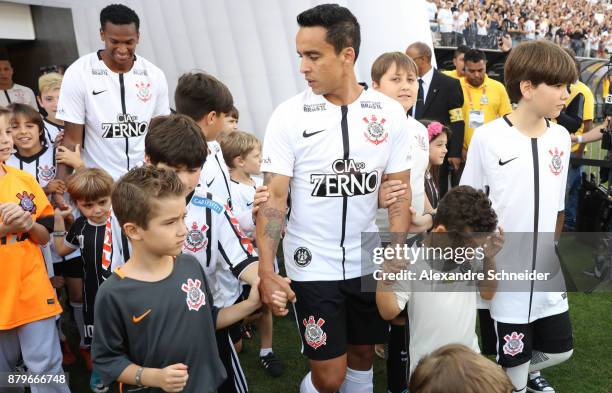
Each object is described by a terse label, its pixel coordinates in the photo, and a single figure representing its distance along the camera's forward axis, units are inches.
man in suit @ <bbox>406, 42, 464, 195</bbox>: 213.1
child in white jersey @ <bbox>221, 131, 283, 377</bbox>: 151.4
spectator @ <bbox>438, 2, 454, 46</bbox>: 574.6
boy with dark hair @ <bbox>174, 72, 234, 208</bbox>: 123.3
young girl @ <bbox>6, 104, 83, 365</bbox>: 146.8
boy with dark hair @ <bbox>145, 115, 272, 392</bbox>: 96.2
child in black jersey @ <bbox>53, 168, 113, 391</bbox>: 129.4
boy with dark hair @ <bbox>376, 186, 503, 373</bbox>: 101.0
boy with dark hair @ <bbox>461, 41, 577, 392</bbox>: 112.9
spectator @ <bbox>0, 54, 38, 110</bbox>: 257.1
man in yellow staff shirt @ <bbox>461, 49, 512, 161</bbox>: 256.8
